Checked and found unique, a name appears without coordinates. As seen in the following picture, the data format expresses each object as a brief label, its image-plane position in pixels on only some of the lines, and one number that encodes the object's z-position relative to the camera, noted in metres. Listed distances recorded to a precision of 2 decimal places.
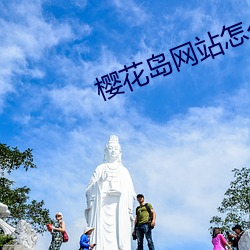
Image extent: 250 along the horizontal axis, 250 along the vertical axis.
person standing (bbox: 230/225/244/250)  10.05
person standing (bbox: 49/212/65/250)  10.14
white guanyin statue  13.55
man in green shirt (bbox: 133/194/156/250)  10.48
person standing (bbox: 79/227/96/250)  9.42
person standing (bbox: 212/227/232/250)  9.98
